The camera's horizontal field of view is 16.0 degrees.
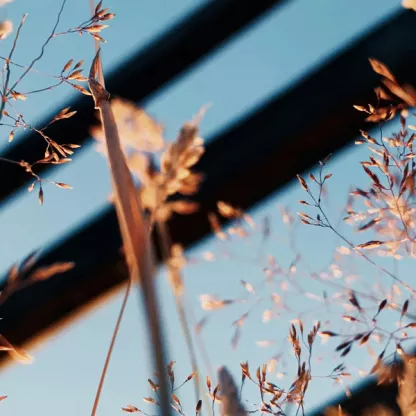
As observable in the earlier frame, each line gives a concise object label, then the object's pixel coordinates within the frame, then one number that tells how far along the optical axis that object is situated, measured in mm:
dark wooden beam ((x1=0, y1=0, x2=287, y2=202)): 1191
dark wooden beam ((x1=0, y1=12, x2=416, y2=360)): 1075
